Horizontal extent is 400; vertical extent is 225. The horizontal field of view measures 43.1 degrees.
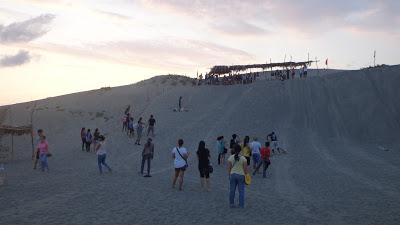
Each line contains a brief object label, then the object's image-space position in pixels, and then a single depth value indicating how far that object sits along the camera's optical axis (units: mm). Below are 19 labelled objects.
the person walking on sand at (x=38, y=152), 19609
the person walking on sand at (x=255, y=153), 20281
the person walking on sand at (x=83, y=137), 27756
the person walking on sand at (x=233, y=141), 21484
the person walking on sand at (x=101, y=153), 18755
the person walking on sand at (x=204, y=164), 15234
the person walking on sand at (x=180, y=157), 15227
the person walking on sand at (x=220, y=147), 22830
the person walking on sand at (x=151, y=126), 31400
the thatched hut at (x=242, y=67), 56125
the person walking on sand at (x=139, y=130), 29141
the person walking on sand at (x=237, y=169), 12688
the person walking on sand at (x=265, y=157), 19453
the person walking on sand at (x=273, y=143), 26703
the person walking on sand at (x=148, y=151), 18000
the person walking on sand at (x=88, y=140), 27312
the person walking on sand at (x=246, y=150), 19477
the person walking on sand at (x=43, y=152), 19422
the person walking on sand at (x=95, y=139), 26762
